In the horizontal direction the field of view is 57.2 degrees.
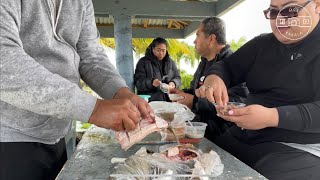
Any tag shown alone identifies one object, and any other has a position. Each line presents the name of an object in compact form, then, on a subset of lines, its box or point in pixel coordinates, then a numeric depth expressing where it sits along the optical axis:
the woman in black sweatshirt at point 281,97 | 1.48
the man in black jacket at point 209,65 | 2.47
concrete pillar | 5.91
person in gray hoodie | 0.90
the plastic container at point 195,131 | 1.67
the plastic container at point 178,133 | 1.66
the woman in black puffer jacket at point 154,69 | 5.16
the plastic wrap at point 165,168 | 1.04
